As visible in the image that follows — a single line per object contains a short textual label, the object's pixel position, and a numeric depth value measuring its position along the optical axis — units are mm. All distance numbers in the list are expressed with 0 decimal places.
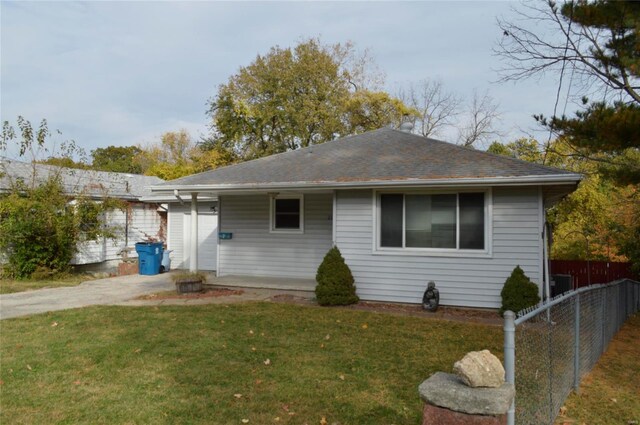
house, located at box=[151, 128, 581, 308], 8227
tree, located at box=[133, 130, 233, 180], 30141
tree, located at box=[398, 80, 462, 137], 30172
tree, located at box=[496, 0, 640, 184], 7078
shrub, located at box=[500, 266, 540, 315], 7742
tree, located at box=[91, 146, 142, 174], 47938
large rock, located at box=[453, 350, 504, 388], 2551
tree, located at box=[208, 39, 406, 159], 28797
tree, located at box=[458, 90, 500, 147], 28641
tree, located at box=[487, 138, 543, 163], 24566
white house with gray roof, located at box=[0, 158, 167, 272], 14164
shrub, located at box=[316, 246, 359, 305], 8852
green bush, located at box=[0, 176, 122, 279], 12180
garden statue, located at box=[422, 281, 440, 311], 8445
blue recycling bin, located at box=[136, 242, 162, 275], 13961
